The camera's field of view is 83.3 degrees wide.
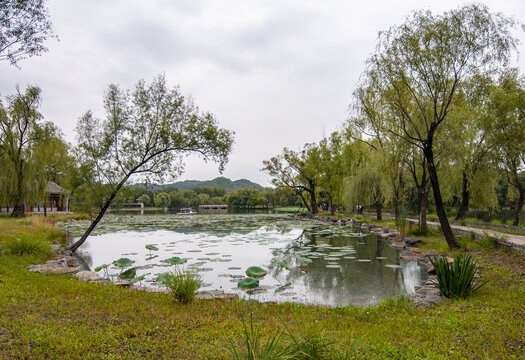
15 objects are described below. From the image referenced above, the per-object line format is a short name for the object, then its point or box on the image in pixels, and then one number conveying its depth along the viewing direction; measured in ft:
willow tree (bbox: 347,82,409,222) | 46.78
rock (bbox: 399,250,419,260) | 33.99
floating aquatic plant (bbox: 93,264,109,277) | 25.95
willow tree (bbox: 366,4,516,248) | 30.01
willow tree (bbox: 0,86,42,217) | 57.67
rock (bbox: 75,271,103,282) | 21.70
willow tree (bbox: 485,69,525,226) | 44.57
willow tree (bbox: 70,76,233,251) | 34.22
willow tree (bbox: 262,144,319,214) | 110.63
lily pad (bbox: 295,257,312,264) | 29.62
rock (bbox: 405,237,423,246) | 40.12
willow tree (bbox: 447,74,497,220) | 46.91
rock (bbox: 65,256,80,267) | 29.30
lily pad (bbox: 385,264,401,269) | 30.07
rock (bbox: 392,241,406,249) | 41.27
